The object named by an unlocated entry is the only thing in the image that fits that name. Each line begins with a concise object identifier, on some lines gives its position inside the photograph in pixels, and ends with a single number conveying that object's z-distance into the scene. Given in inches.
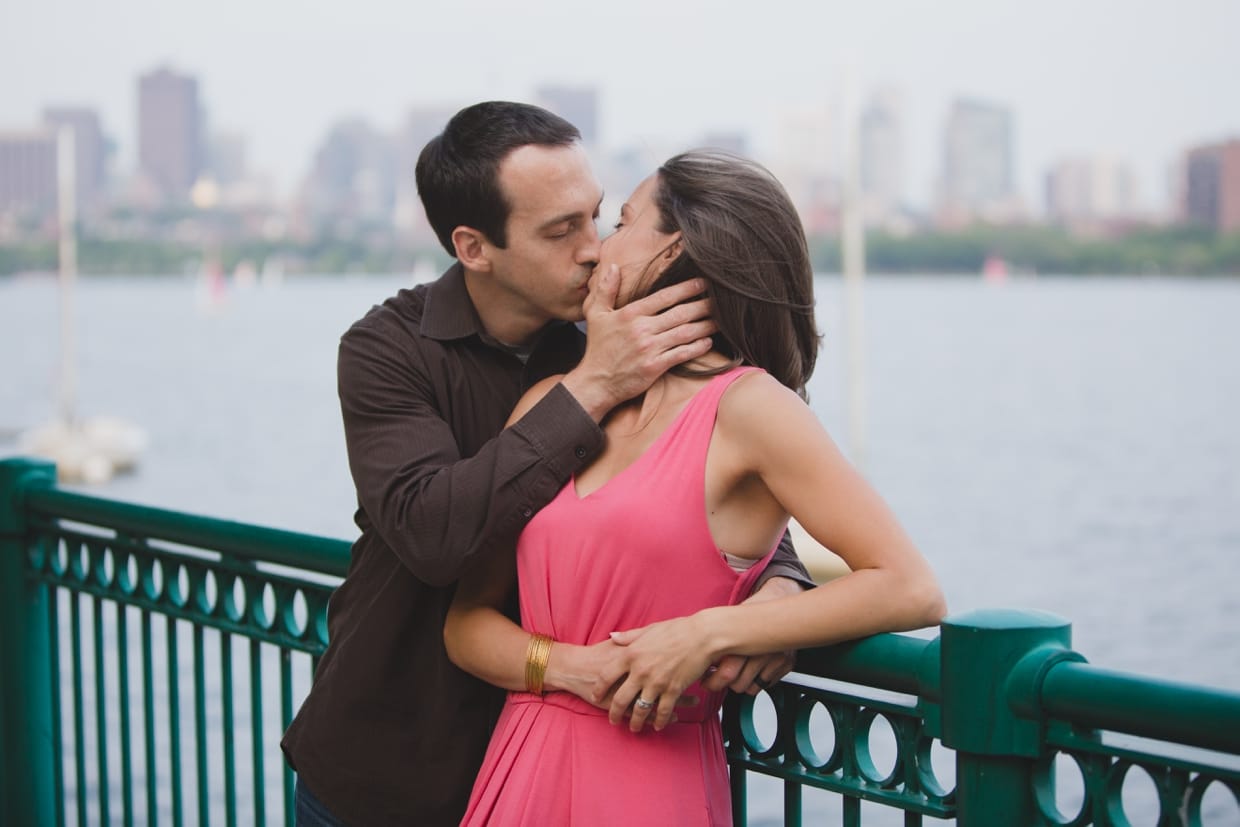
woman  81.4
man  95.2
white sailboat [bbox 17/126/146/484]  1541.6
